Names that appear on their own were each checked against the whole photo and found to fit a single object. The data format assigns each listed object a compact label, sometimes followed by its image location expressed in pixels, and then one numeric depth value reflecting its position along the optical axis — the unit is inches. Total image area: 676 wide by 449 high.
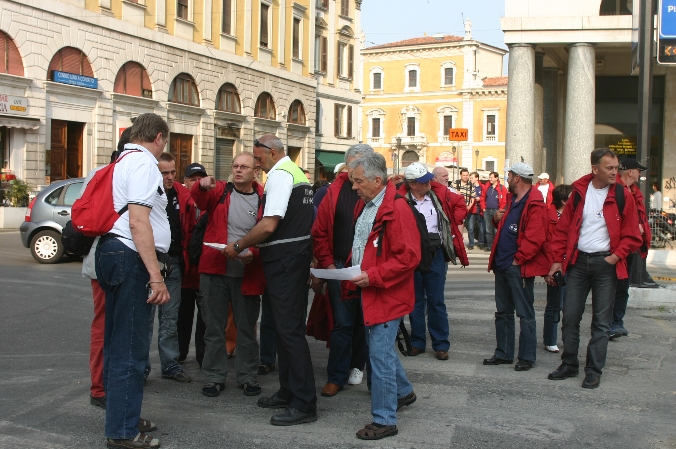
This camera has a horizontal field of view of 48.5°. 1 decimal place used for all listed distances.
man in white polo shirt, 183.6
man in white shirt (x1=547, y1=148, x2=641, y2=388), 254.8
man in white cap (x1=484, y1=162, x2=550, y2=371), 277.7
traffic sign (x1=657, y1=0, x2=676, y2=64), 429.4
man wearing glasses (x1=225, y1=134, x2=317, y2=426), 212.4
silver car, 587.2
